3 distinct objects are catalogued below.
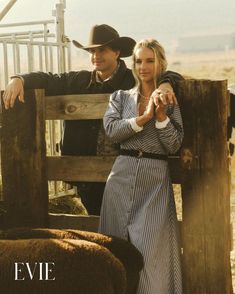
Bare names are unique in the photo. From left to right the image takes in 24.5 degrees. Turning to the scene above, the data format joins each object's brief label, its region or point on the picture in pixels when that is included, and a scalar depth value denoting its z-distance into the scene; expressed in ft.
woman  10.58
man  12.88
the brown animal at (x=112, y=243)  10.12
